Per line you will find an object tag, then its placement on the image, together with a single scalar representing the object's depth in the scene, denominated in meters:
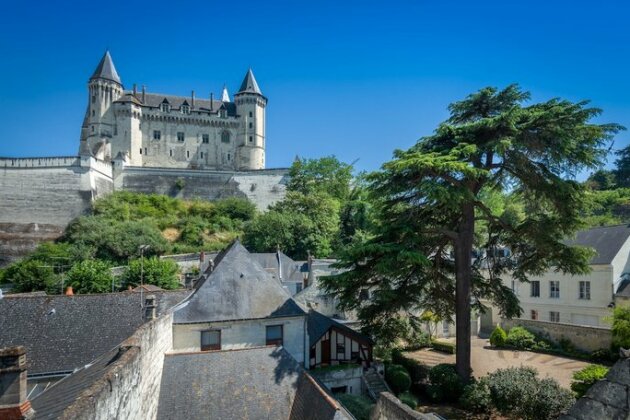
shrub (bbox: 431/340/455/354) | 20.09
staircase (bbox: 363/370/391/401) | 13.80
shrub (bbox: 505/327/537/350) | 20.30
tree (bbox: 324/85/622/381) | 12.48
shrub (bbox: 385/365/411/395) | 14.40
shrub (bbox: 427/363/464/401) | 13.45
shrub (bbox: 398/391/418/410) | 12.76
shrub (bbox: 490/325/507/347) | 21.08
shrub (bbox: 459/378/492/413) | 12.13
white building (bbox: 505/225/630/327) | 20.59
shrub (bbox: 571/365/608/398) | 12.45
